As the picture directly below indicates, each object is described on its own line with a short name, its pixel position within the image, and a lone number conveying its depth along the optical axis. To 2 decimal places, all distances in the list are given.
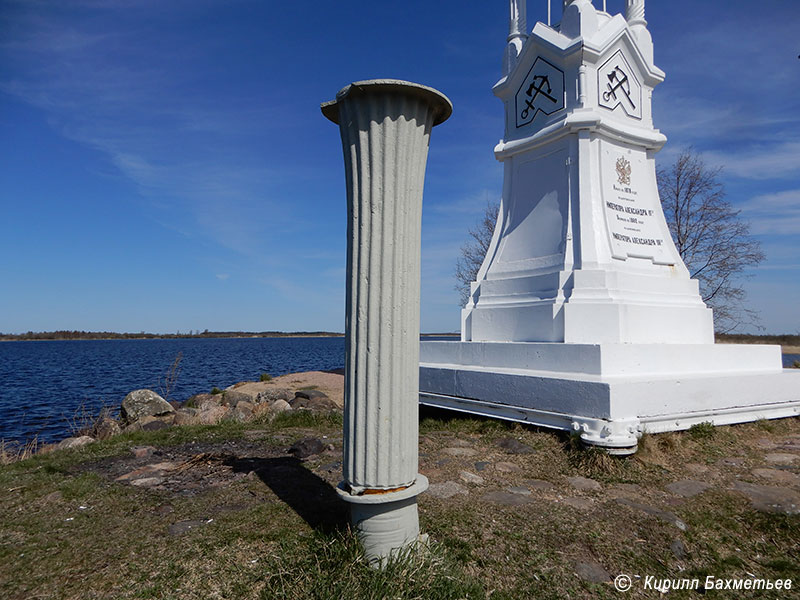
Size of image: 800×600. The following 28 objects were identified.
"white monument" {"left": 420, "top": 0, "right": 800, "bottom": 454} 6.15
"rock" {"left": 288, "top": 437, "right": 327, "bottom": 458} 5.43
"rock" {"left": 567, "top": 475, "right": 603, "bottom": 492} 4.50
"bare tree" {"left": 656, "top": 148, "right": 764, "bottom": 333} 16.58
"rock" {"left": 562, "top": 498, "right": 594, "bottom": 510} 4.04
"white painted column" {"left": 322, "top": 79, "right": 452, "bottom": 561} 2.99
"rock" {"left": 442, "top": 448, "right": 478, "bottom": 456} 5.52
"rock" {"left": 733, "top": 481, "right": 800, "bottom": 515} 4.04
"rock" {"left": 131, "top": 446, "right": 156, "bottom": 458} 5.51
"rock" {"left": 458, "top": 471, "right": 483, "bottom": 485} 4.58
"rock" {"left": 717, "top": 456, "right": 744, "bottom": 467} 5.22
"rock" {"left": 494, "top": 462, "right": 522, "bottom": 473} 4.96
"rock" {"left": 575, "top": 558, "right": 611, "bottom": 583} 3.01
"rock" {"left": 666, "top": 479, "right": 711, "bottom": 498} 4.39
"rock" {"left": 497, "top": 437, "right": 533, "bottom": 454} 5.57
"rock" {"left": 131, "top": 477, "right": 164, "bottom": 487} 4.46
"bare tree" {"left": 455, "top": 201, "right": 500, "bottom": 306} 20.85
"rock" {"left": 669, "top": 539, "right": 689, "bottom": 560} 3.32
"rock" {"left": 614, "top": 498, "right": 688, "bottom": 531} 3.73
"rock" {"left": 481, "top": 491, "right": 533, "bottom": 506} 4.08
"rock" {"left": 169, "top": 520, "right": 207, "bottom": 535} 3.40
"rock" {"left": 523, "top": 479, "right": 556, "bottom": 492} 4.49
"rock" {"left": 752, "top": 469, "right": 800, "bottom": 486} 4.71
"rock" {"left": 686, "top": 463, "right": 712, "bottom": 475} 5.00
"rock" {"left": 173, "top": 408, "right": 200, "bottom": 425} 9.47
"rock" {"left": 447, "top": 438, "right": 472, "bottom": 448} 5.88
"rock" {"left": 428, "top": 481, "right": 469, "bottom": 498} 4.20
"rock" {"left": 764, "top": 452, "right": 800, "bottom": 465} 5.37
